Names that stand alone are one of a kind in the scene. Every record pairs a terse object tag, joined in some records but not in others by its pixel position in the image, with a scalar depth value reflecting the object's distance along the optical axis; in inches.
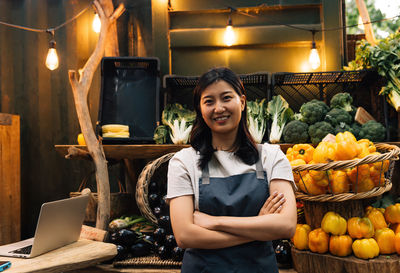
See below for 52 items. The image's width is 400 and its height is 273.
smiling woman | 58.5
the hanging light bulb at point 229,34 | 149.2
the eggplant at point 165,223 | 114.1
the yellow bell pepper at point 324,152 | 88.7
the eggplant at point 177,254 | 107.6
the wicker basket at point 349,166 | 80.6
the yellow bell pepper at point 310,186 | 89.7
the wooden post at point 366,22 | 154.7
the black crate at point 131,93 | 151.1
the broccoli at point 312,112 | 125.4
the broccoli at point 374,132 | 118.0
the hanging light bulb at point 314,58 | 145.9
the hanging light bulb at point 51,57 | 140.4
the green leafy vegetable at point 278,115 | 127.1
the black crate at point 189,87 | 142.0
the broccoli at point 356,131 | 122.4
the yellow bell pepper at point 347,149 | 86.4
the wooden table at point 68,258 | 71.0
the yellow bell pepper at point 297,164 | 91.2
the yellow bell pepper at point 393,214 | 94.3
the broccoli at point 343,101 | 130.0
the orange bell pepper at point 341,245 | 88.0
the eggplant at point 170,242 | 110.0
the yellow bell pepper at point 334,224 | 88.7
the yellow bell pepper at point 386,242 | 88.8
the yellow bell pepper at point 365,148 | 89.4
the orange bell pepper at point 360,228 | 88.2
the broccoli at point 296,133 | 122.0
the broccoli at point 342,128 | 121.4
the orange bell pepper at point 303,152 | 99.3
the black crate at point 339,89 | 130.5
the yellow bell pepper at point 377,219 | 92.4
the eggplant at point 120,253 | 112.7
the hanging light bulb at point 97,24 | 162.4
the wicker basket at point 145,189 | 115.7
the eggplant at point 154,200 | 126.3
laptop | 76.4
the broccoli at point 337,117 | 124.1
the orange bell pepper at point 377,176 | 89.0
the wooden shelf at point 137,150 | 123.3
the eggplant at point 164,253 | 111.0
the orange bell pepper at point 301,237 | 94.0
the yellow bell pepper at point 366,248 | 86.2
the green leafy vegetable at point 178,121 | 130.0
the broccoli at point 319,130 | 119.0
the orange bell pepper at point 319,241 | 90.4
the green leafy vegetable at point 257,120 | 130.7
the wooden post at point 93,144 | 123.0
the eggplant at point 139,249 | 114.5
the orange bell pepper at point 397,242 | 88.0
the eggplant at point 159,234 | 113.6
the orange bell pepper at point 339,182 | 87.7
